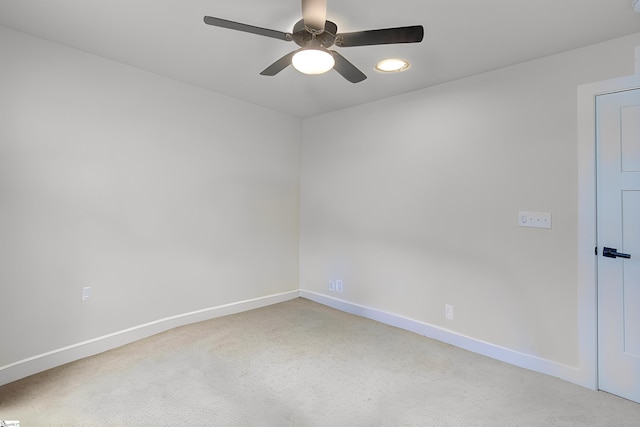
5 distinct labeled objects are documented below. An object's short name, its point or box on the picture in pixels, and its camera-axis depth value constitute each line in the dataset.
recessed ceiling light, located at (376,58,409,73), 2.57
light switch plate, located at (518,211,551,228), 2.47
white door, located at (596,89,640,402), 2.13
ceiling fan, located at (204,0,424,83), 1.59
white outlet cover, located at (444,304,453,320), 2.98
